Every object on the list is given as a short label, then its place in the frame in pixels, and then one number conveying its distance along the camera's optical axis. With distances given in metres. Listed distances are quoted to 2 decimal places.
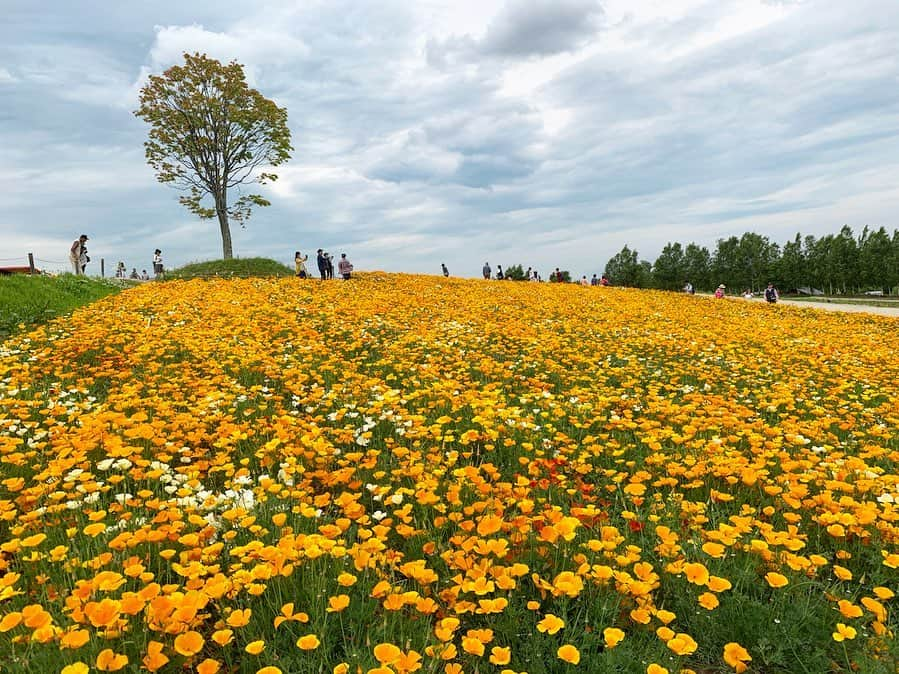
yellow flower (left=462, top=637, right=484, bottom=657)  2.09
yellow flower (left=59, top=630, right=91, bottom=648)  1.94
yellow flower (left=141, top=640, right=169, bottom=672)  1.89
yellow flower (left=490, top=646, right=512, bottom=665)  2.16
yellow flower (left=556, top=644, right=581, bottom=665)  2.12
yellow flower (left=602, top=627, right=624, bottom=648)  2.10
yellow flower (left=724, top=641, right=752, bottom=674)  2.19
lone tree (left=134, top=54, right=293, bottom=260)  31.12
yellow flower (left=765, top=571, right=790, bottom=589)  2.56
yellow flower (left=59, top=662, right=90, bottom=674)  1.85
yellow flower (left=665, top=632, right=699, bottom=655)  2.11
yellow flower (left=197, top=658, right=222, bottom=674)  1.95
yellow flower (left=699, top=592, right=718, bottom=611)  2.48
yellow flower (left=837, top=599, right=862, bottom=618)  2.35
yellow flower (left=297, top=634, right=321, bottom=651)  2.03
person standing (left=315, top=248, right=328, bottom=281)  27.92
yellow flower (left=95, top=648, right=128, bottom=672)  1.87
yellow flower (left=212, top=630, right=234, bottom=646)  2.05
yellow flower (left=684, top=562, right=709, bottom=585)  2.54
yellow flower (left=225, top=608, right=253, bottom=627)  2.17
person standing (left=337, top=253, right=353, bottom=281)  26.53
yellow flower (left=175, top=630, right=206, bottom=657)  2.00
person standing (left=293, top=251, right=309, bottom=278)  28.39
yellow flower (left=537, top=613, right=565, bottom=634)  2.24
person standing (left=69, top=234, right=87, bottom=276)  21.56
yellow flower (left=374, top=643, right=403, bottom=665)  2.00
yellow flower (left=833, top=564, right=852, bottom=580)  2.67
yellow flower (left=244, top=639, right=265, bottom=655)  2.03
